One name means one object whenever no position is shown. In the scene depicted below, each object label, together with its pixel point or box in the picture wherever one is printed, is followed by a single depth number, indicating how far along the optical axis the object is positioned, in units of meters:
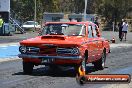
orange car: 12.03
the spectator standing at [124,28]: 37.91
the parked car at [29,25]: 64.62
